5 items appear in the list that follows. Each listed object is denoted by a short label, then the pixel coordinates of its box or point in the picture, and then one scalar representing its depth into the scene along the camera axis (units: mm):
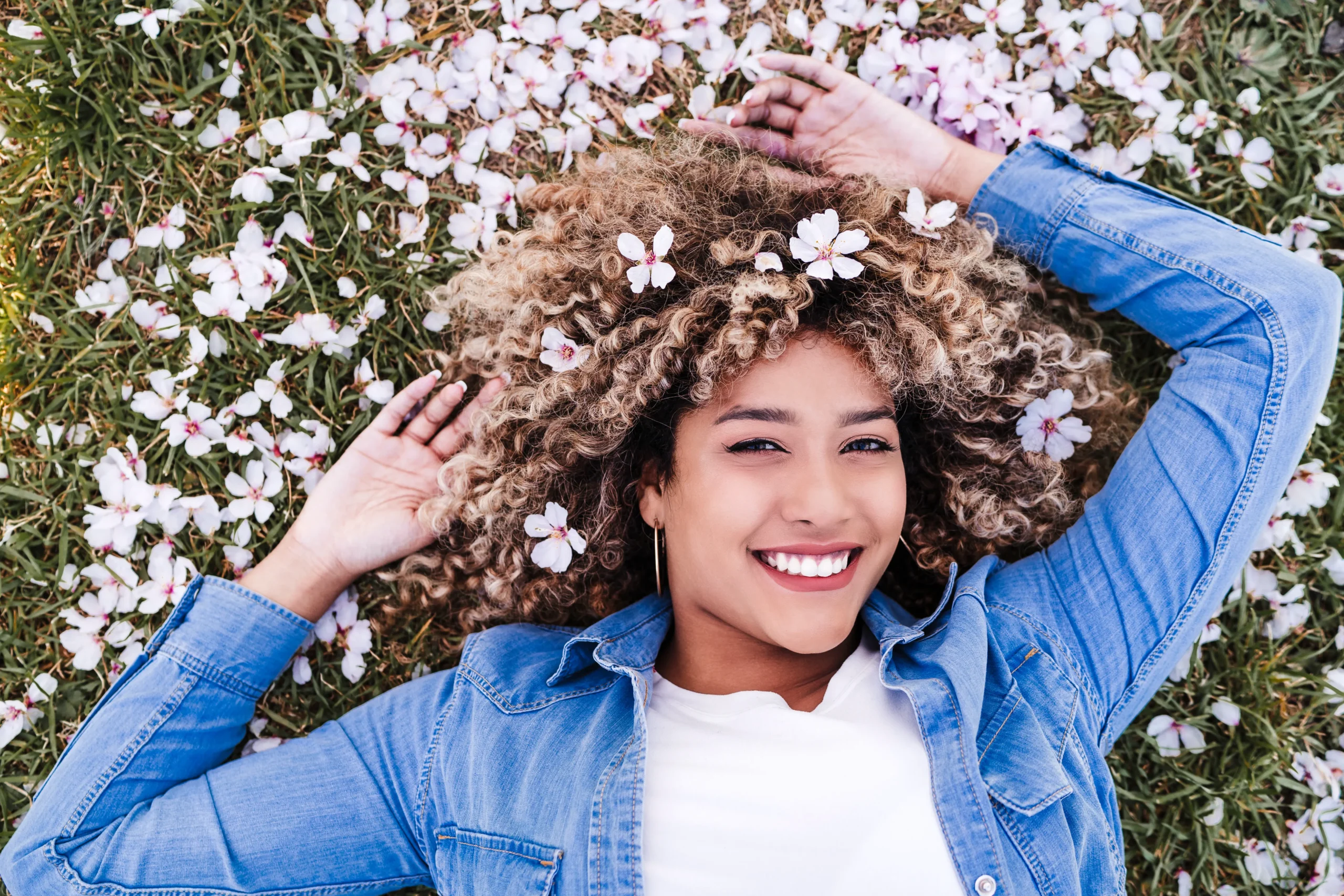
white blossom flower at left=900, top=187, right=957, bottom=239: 2170
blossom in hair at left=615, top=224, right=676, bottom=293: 2053
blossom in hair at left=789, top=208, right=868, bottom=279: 2027
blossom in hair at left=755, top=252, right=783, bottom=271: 2035
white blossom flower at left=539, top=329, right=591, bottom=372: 2178
